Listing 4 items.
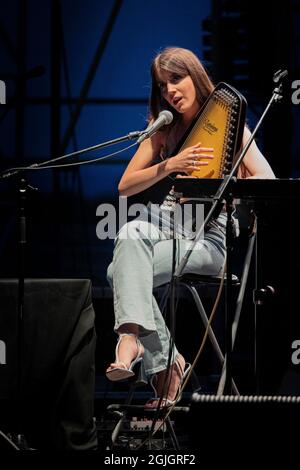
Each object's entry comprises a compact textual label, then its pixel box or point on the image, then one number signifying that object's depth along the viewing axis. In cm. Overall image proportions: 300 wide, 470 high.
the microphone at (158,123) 497
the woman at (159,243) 558
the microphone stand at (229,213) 476
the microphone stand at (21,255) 497
